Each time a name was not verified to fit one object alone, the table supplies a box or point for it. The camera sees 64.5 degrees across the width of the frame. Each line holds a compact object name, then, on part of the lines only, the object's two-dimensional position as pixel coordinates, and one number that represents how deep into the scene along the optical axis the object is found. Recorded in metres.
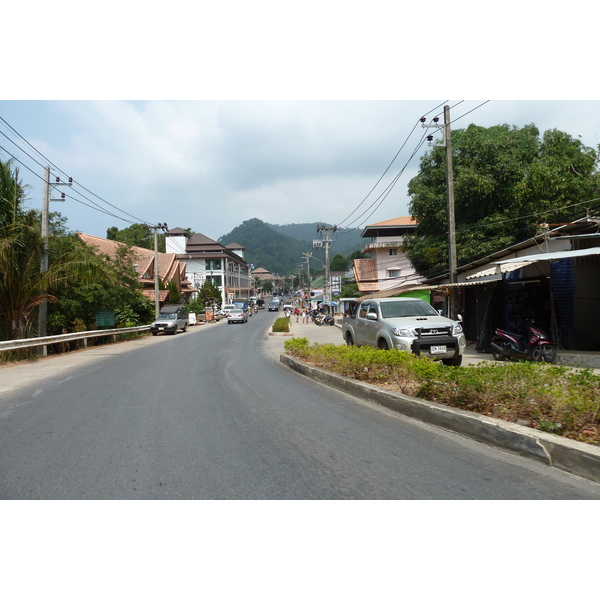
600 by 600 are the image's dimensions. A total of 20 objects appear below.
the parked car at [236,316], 47.38
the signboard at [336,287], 65.65
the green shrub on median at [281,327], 28.71
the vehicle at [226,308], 59.16
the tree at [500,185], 20.56
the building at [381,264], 52.88
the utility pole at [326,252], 46.97
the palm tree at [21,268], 15.81
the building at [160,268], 36.19
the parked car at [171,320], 31.94
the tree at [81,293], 19.42
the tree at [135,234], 73.81
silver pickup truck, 10.43
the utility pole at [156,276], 36.56
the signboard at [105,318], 24.30
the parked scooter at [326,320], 39.41
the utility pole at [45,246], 18.30
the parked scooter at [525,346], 11.55
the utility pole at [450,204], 16.81
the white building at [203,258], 83.19
